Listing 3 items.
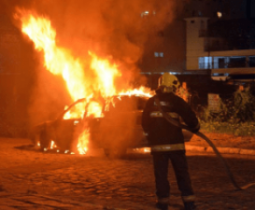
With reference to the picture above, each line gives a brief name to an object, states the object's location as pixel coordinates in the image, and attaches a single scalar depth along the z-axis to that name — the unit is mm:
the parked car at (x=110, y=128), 11375
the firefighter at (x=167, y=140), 6000
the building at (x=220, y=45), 50469
